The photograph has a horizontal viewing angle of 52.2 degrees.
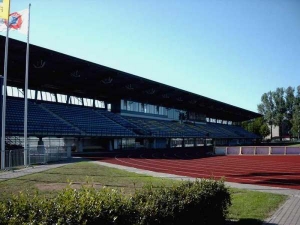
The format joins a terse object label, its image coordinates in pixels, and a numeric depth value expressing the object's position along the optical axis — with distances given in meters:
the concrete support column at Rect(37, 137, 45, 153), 25.62
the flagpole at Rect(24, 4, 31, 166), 21.14
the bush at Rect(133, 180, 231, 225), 5.20
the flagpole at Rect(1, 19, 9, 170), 19.05
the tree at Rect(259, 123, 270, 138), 116.00
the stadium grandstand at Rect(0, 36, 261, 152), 35.33
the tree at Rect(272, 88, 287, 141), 112.25
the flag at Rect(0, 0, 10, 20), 18.94
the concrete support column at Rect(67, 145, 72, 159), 31.18
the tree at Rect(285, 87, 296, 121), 111.88
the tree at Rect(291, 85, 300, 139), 106.31
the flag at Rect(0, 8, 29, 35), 20.30
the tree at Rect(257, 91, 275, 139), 113.81
